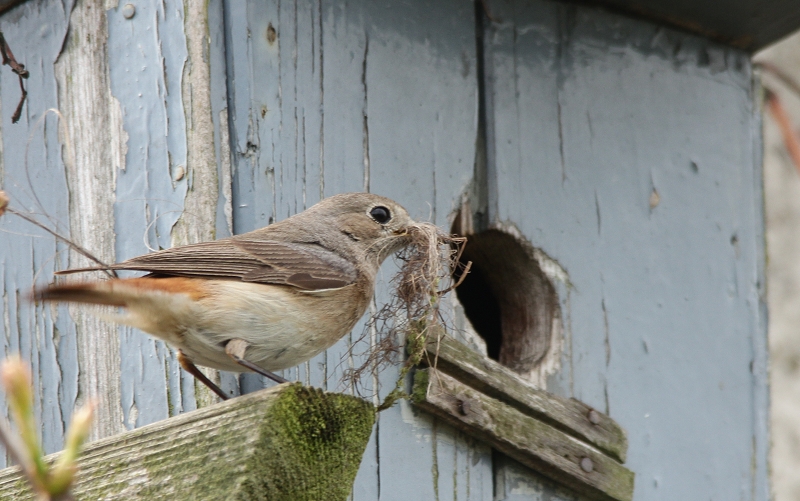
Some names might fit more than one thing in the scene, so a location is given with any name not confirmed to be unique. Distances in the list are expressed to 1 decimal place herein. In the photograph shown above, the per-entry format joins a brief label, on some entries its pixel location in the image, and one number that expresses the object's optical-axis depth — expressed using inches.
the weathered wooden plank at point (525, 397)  235.0
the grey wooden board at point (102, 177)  217.2
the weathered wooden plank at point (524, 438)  231.6
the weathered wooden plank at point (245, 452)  137.3
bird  190.5
